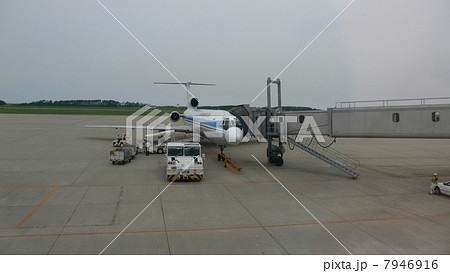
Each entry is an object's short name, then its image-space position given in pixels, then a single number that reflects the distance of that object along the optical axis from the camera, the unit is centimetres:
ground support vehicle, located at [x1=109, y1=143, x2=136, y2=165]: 2369
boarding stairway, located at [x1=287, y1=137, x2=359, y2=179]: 2078
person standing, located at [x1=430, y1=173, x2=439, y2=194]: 1652
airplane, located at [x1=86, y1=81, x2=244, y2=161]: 2348
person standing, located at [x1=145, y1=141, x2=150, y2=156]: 2944
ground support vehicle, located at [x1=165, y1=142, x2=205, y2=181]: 1861
